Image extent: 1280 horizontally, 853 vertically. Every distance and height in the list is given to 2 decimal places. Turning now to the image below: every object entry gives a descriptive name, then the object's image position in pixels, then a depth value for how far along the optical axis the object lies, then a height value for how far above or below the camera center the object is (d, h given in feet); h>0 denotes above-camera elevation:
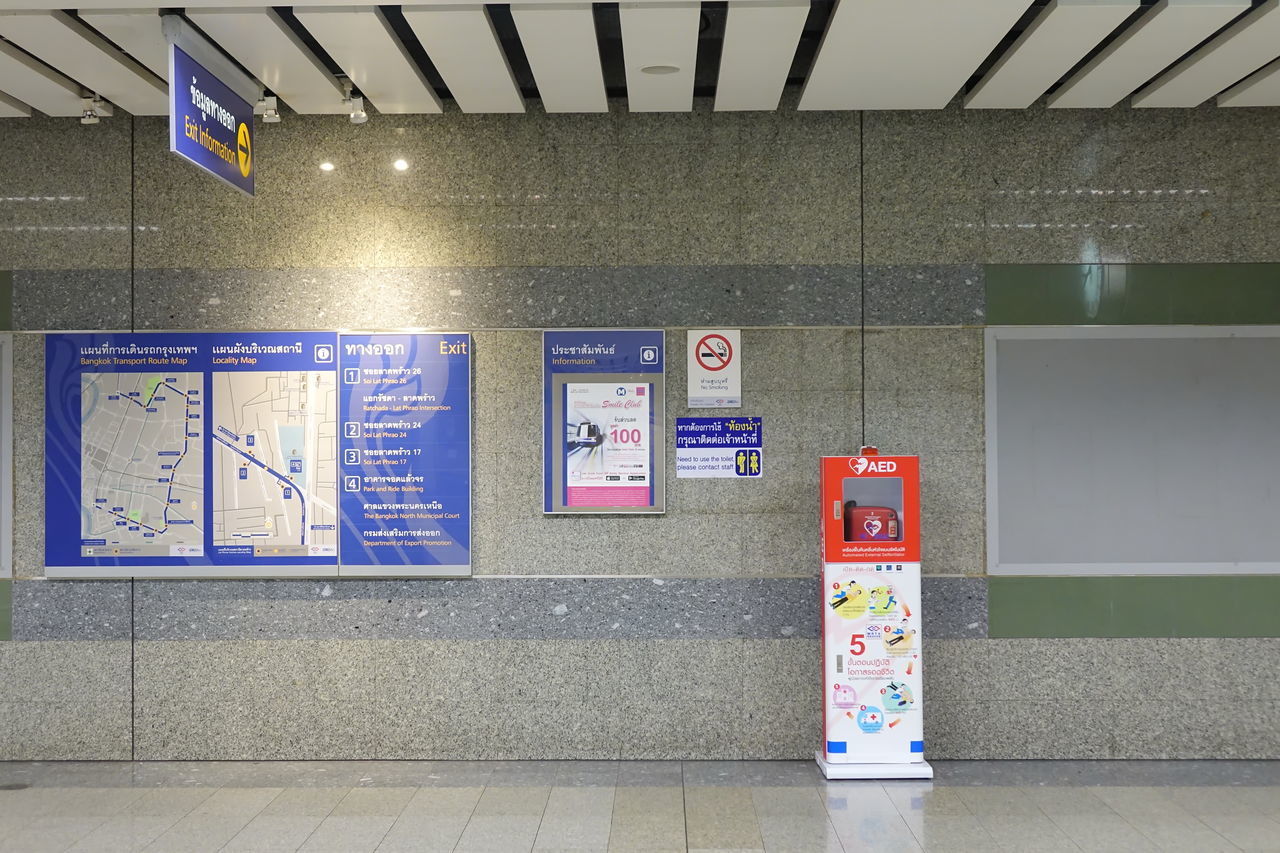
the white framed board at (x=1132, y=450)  17.52 -0.35
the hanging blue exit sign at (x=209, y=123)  12.80 +4.10
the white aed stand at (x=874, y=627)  16.43 -3.13
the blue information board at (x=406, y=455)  17.52 -0.38
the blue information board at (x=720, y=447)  17.62 -0.27
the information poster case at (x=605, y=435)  17.54 -0.05
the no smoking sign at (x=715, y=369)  17.54 +1.05
